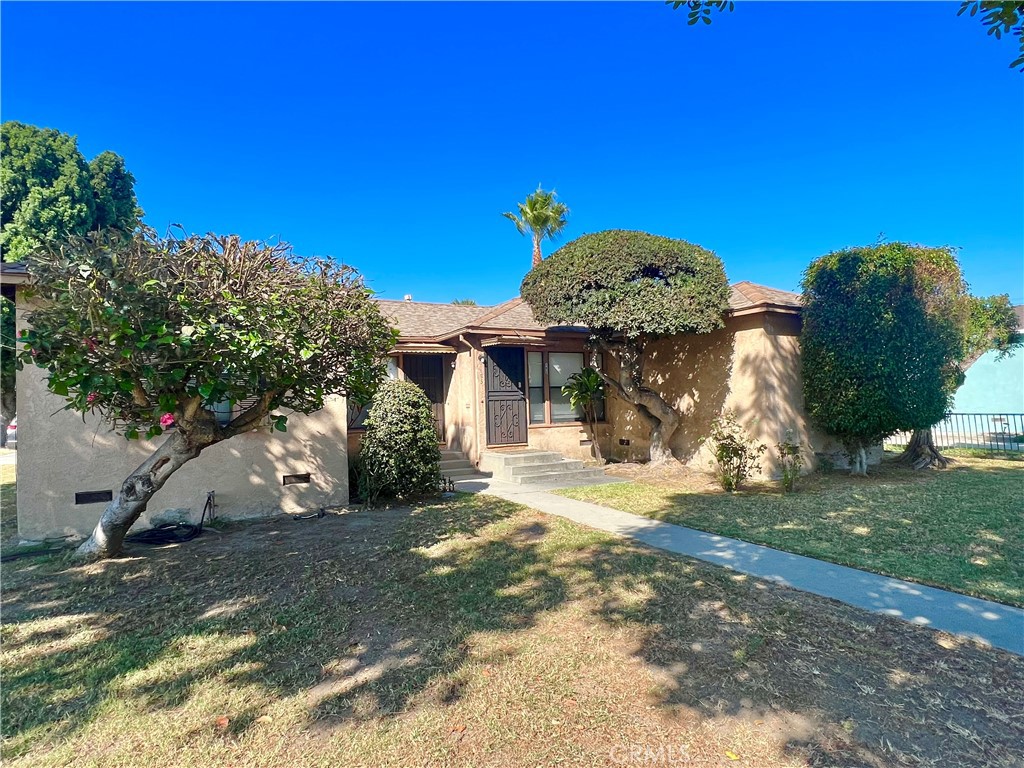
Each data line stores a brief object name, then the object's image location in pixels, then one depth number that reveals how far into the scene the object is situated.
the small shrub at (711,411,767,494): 9.74
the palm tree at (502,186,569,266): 23.48
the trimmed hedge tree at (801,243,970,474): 10.05
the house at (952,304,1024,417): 22.20
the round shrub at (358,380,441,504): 8.58
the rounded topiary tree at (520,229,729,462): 10.44
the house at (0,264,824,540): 6.82
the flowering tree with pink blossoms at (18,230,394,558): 4.35
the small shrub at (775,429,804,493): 9.56
